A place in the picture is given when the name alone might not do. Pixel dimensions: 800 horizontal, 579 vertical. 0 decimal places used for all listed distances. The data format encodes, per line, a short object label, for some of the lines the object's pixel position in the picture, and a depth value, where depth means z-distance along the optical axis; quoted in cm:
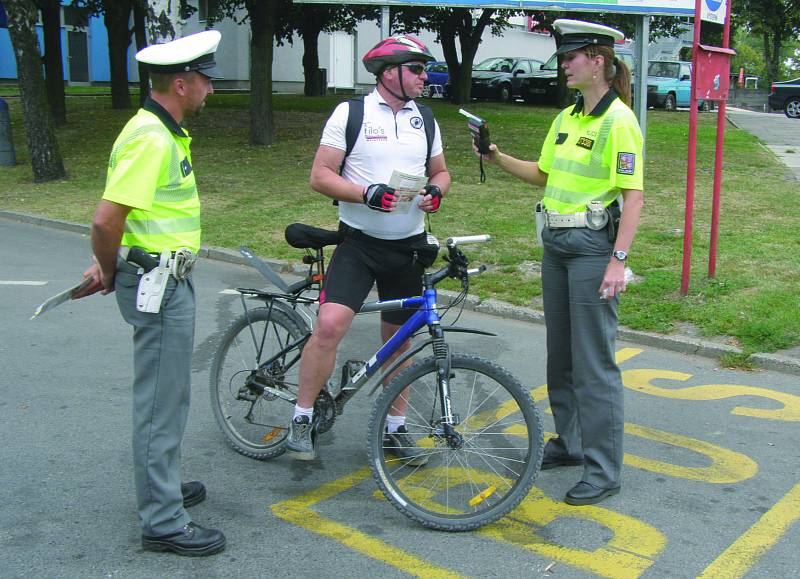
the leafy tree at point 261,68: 1666
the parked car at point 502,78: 3241
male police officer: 320
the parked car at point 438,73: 3501
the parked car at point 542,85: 3062
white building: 3922
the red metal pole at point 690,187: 705
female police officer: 387
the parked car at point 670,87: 3022
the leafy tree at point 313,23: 2434
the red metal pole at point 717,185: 747
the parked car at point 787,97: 2852
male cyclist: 392
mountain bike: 374
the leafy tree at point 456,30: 2706
